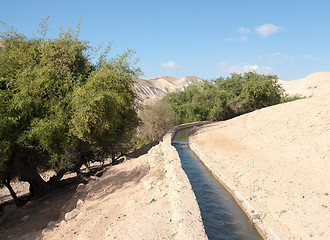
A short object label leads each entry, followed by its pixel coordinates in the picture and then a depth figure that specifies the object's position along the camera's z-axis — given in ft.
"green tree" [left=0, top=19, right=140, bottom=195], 34.12
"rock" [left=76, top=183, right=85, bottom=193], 38.61
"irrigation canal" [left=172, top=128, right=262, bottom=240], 21.81
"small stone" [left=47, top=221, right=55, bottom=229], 25.76
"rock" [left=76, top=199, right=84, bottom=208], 31.49
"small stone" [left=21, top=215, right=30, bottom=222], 33.74
